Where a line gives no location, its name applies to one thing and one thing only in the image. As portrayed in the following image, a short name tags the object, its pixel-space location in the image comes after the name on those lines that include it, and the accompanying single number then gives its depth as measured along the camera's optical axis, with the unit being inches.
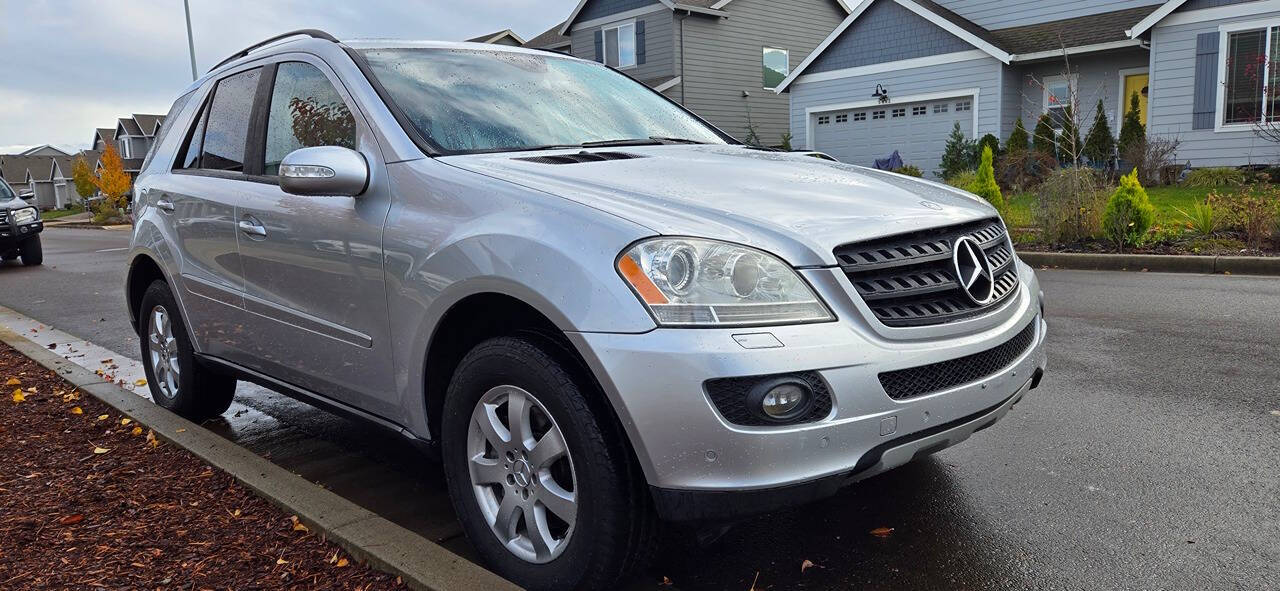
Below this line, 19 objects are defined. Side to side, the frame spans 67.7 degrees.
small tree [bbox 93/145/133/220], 1786.4
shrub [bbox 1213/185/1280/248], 392.8
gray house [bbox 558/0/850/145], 1101.7
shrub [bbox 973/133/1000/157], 791.8
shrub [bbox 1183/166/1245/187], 639.8
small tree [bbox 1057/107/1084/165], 638.1
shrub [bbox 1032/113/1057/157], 749.3
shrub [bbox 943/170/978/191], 592.9
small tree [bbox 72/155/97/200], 2385.6
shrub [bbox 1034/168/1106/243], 433.7
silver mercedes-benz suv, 94.6
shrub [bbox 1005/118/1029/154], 765.3
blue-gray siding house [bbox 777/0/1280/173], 676.7
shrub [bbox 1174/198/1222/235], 417.1
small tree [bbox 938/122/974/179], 816.3
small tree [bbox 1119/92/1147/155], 706.8
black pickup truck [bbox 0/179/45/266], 641.6
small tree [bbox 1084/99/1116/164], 740.0
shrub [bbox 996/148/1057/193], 714.8
